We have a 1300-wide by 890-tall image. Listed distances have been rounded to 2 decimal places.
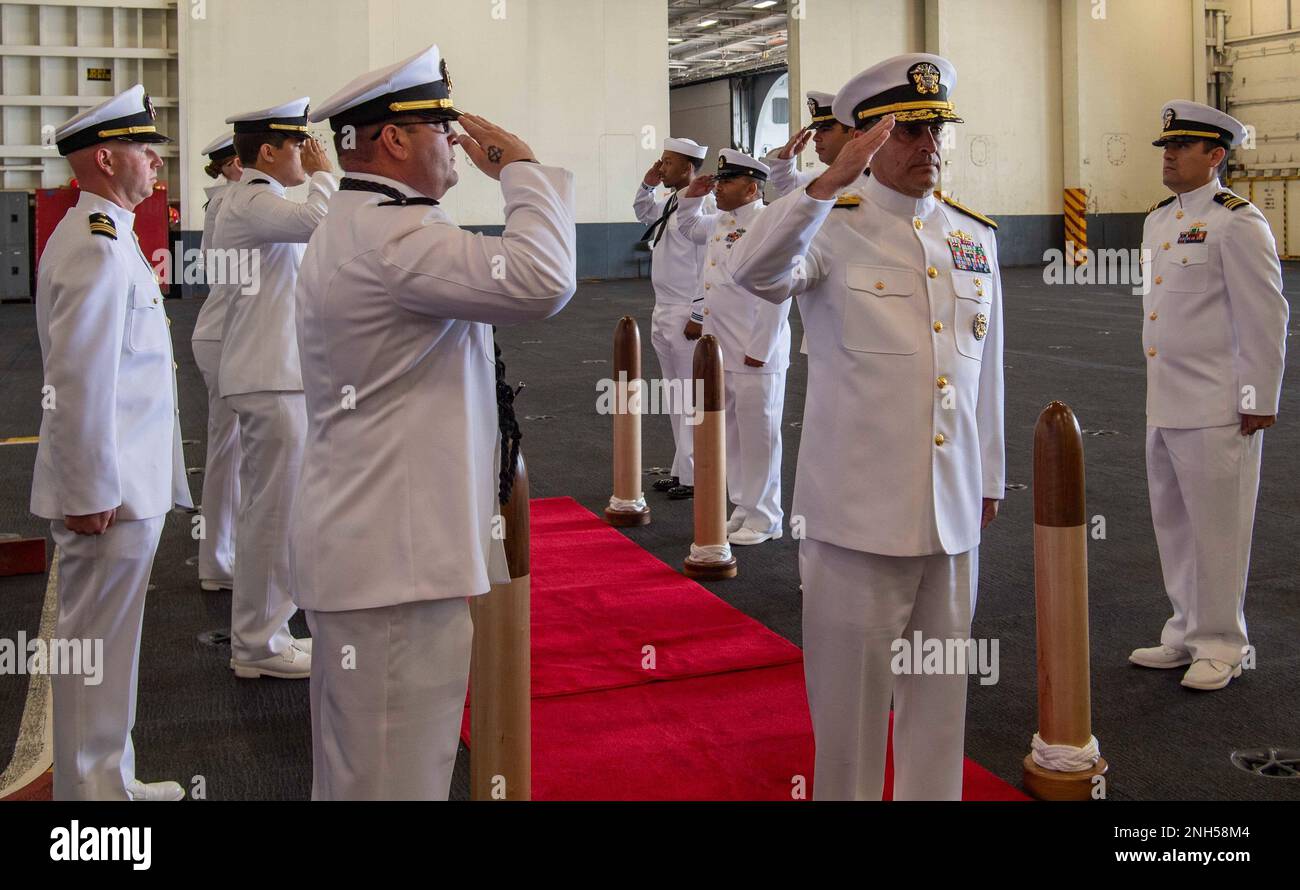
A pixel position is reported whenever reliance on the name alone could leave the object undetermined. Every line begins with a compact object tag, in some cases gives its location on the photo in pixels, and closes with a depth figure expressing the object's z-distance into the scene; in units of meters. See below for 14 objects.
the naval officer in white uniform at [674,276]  7.93
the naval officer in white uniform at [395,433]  2.44
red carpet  3.72
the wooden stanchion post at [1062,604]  3.48
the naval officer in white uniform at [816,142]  5.24
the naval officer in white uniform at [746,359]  6.69
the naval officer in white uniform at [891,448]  2.97
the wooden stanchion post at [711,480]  5.87
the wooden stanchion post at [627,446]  6.94
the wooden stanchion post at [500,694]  3.23
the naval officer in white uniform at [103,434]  3.19
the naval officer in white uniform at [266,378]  4.62
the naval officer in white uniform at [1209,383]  4.39
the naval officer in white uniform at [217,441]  5.35
